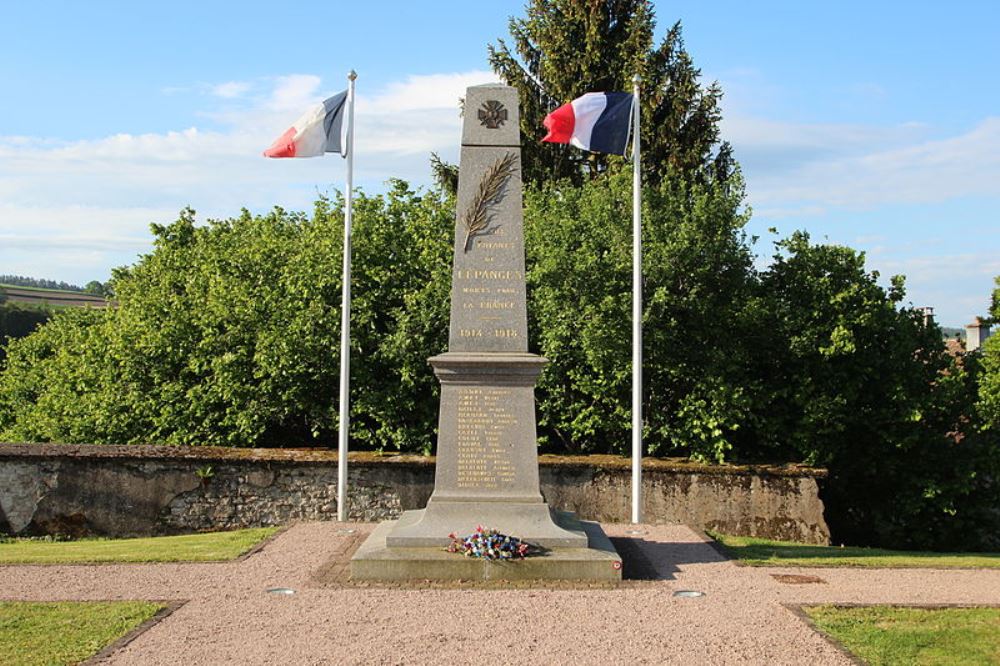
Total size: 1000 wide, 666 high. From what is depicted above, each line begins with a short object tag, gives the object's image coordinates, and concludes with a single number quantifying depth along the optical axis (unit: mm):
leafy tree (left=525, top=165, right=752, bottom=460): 17234
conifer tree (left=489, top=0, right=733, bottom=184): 24406
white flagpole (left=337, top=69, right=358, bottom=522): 15219
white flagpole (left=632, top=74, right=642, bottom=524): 14828
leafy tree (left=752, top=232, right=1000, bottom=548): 17984
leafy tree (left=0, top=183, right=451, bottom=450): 17922
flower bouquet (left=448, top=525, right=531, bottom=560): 10641
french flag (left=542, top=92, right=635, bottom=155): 14648
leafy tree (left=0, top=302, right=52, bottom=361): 48688
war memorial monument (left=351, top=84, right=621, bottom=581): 10680
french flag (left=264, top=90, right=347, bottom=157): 15016
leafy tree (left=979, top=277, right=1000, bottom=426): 17625
